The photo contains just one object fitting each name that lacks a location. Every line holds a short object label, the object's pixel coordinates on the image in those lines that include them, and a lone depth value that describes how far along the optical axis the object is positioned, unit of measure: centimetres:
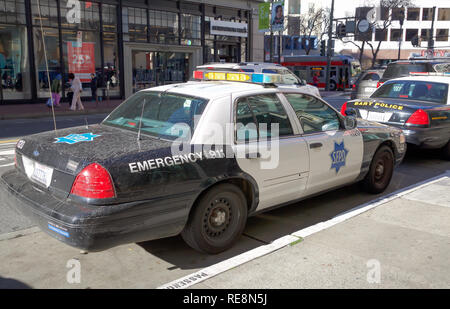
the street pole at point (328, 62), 2962
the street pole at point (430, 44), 3797
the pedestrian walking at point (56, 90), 1736
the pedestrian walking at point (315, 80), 3434
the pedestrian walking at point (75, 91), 1719
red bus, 3394
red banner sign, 2011
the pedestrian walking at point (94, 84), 2036
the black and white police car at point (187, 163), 328
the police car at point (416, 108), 745
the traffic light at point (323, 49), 3355
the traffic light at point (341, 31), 2861
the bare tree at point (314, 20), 5703
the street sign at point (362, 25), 2952
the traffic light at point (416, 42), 4344
